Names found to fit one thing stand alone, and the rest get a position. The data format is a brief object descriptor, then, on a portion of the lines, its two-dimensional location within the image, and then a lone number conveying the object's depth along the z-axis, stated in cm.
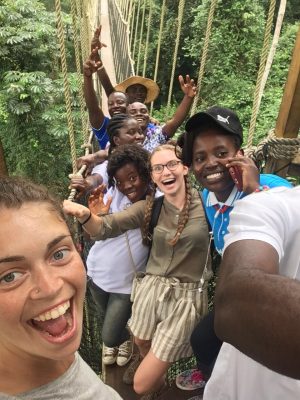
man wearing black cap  80
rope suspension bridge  92
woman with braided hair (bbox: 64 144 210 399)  88
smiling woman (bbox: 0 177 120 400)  42
